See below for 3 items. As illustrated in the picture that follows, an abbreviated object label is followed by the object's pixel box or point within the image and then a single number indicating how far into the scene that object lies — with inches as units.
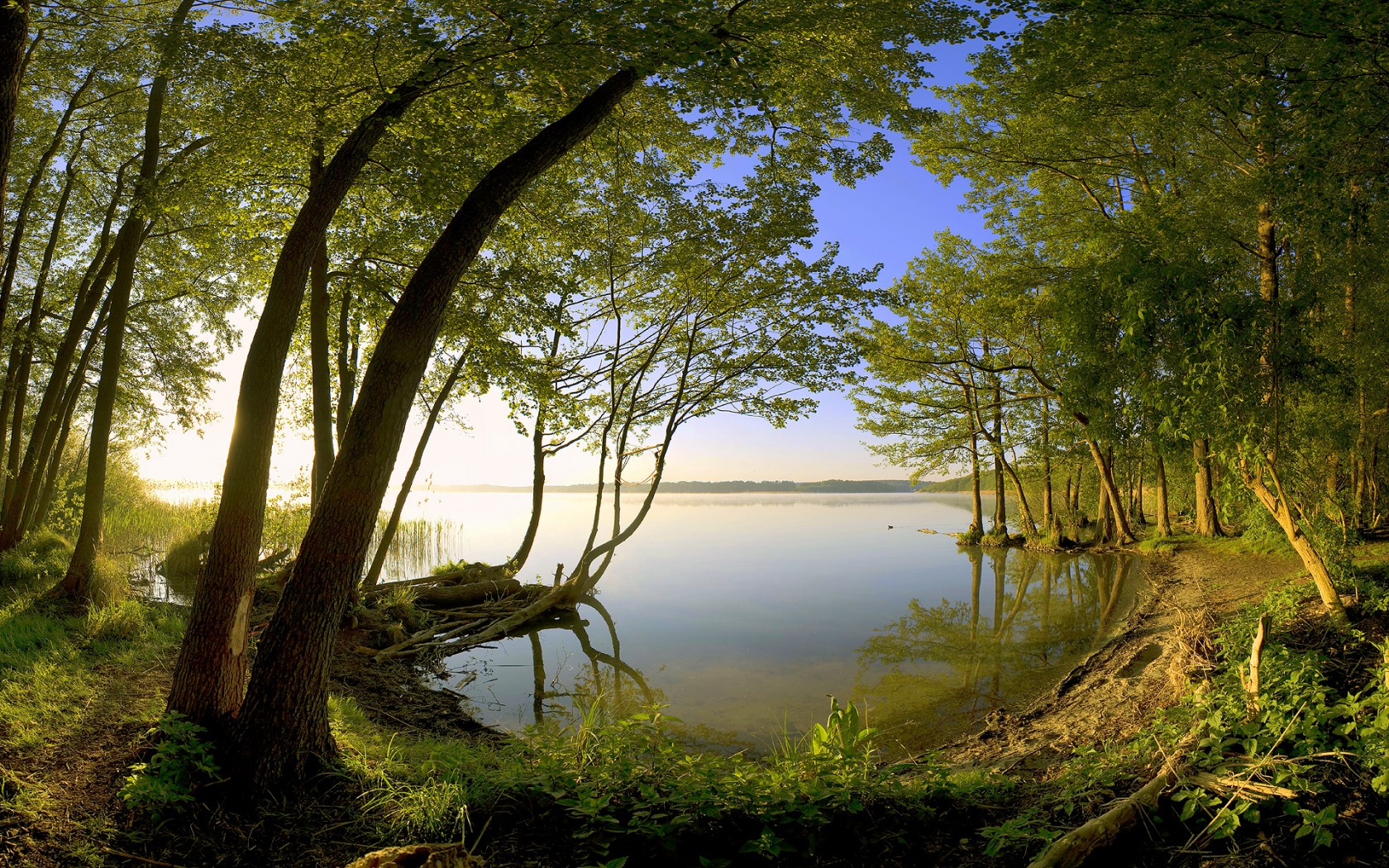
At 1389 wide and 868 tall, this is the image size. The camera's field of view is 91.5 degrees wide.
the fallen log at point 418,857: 98.3
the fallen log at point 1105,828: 105.6
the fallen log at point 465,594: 431.5
